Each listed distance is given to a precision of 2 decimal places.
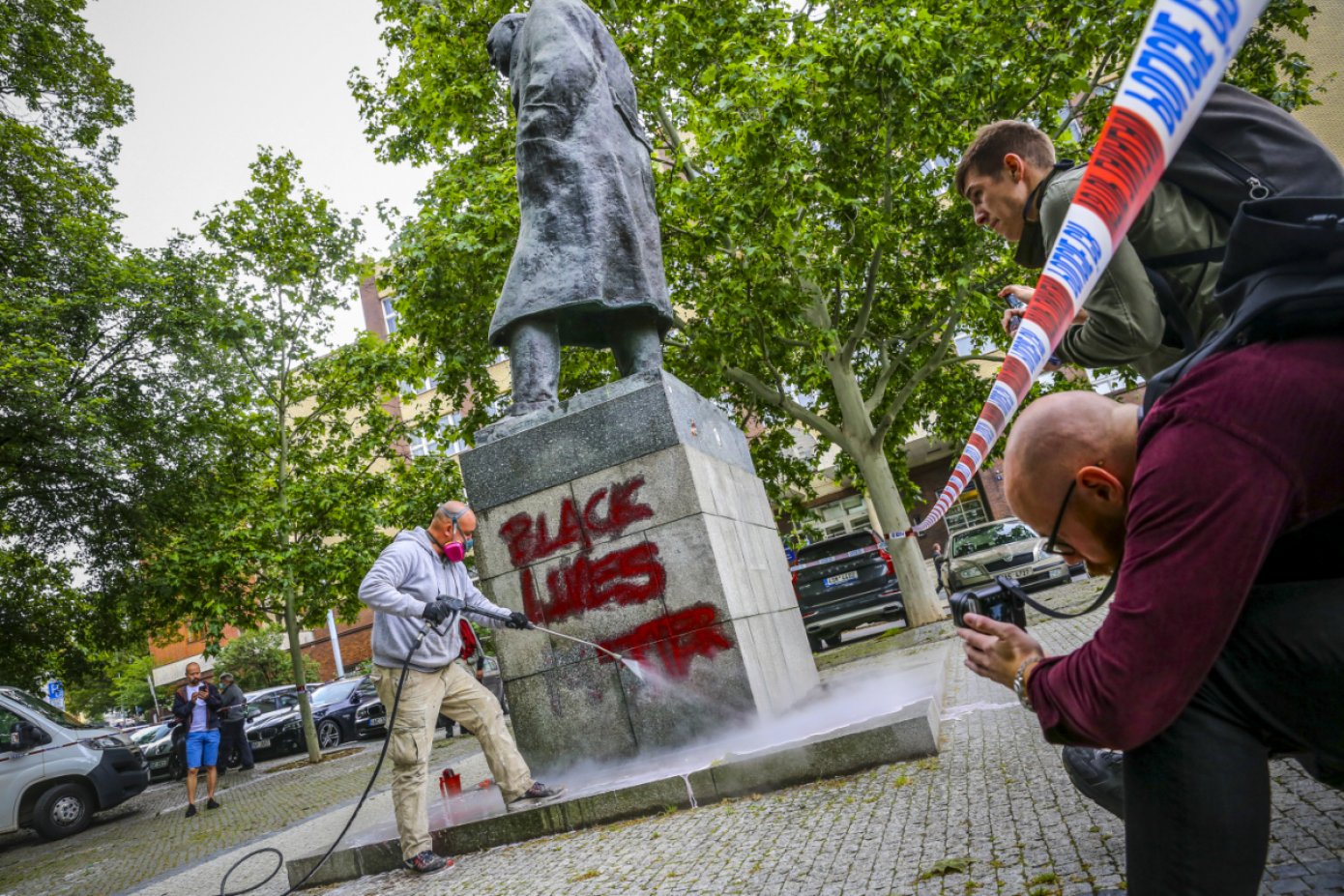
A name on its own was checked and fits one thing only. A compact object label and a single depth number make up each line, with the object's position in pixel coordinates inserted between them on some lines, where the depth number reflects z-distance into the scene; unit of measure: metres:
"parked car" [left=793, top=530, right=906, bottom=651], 15.19
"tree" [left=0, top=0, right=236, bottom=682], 16.50
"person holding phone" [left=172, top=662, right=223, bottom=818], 12.52
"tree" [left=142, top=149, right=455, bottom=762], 17.94
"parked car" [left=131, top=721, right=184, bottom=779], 23.08
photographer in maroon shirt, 1.33
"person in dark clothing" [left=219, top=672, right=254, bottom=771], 17.70
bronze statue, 5.66
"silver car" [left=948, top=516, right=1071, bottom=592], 15.80
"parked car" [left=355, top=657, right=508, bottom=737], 21.70
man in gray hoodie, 4.65
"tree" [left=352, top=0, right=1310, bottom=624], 12.47
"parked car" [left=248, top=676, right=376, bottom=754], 22.16
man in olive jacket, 2.36
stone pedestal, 4.92
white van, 12.90
